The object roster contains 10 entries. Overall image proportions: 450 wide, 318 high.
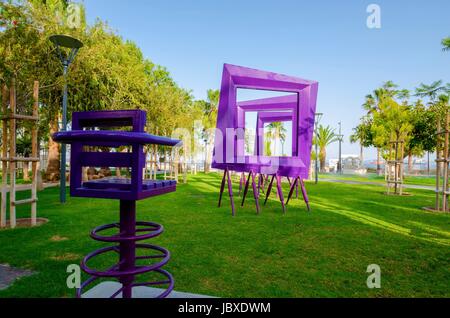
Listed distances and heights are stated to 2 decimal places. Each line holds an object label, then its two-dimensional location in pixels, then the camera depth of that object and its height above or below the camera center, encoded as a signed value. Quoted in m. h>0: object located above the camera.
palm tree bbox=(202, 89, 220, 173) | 36.69 +5.80
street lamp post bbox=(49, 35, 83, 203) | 7.97 +3.21
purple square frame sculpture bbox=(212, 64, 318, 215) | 7.38 +1.01
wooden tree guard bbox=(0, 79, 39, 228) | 5.75 -0.09
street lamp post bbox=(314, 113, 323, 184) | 21.14 +3.15
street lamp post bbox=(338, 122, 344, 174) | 39.29 +1.98
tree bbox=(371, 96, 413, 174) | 14.95 +2.09
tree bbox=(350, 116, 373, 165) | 37.97 +4.14
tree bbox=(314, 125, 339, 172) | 24.84 +2.15
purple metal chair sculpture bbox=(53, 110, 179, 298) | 1.91 -0.12
